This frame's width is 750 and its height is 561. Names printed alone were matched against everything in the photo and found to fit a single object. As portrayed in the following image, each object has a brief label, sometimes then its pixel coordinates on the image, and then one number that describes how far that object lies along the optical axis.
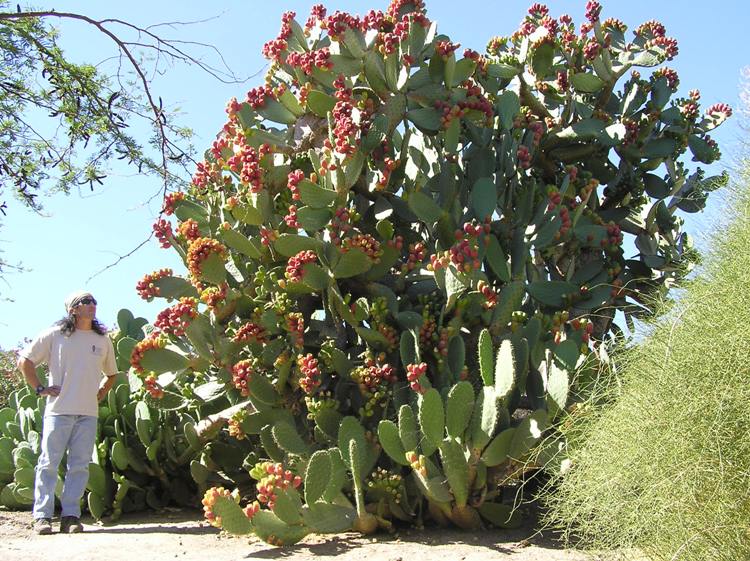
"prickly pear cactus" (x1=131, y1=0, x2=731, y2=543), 4.37
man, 5.39
